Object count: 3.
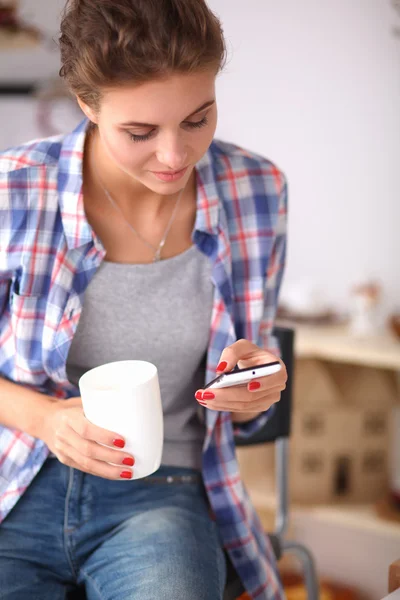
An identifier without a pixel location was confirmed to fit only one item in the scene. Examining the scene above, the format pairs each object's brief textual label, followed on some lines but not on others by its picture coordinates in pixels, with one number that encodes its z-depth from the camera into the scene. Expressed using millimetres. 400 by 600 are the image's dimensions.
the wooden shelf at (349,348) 2066
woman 954
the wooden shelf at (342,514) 2189
